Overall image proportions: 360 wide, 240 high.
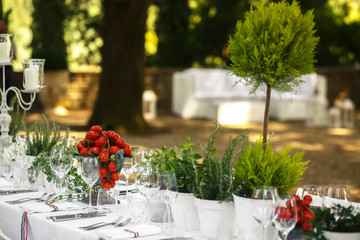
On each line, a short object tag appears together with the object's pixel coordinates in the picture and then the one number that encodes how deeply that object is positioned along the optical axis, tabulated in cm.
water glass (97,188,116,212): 313
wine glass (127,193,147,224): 289
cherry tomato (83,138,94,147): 323
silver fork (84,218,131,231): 284
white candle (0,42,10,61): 403
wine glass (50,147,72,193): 319
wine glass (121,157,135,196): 319
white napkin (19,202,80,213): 309
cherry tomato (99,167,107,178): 308
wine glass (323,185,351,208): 257
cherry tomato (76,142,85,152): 324
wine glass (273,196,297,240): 232
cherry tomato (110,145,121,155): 320
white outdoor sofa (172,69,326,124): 1373
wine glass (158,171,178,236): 269
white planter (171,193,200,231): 280
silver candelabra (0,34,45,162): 382
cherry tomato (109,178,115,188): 314
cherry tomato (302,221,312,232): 240
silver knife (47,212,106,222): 293
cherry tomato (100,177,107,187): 313
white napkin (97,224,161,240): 264
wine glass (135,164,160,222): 282
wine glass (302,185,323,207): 269
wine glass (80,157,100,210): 303
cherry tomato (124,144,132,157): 330
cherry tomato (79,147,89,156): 318
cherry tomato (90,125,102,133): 330
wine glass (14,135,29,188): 362
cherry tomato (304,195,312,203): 253
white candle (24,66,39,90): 382
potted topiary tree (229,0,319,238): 302
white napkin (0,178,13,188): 367
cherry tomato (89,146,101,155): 314
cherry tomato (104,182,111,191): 313
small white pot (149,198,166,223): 293
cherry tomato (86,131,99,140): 323
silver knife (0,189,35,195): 348
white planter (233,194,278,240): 250
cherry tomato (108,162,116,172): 310
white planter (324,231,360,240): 239
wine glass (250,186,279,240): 238
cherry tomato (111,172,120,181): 314
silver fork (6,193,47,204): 326
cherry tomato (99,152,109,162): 309
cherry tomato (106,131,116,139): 326
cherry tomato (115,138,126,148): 327
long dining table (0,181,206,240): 270
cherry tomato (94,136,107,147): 320
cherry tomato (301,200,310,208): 250
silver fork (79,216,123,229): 282
